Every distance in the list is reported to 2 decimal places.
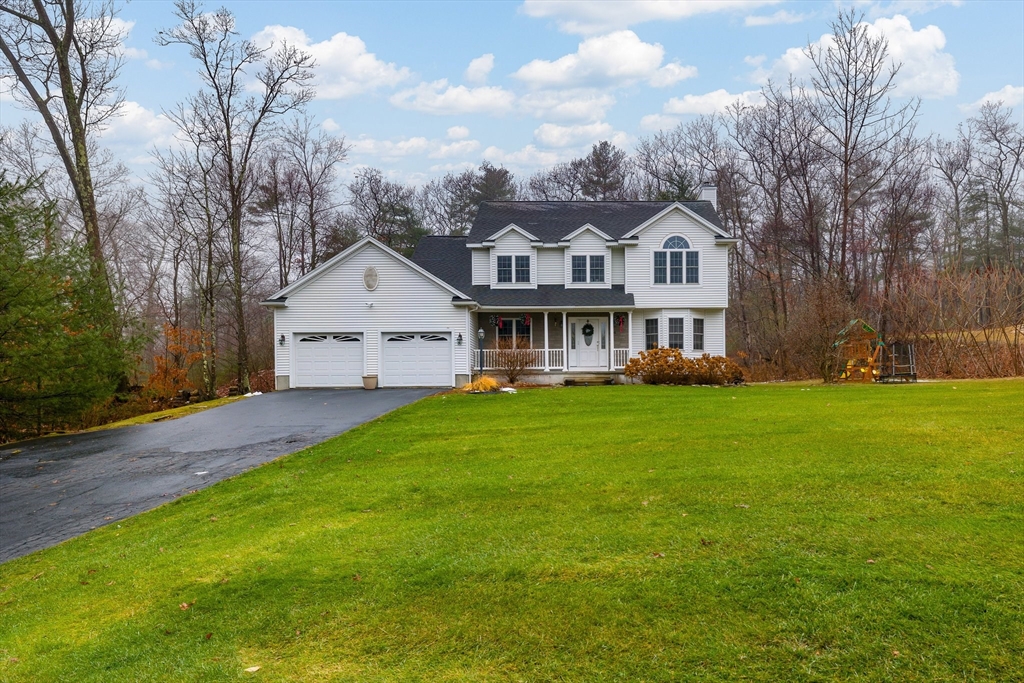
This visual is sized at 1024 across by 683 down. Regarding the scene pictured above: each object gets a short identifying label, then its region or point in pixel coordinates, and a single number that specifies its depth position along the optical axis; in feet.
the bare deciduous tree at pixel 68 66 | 63.93
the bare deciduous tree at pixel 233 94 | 81.46
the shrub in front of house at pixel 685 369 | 67.21
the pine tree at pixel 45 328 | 43.55
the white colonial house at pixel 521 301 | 71.36
